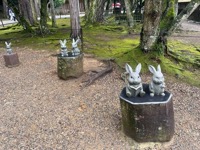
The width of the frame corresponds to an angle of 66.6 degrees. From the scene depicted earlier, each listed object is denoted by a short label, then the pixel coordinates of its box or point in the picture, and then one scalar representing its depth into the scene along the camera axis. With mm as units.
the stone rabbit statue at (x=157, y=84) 1858
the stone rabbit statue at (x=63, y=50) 3069
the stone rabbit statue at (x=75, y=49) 3124
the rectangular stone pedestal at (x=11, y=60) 3872
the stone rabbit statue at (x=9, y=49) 3812
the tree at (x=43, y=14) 6020
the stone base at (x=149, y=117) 1806
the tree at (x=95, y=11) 7345
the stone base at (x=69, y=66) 3057
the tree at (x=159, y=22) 3170
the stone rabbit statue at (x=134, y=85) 1872
